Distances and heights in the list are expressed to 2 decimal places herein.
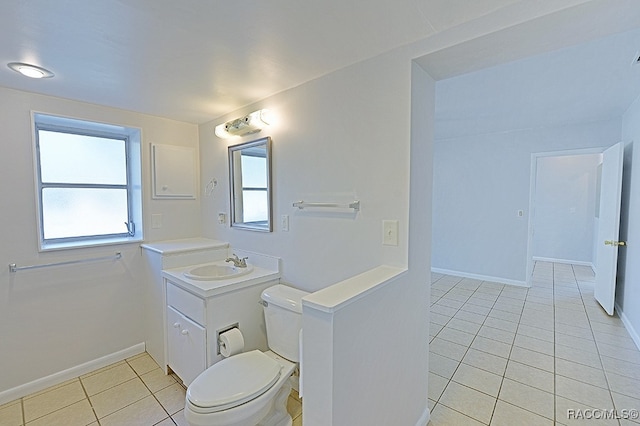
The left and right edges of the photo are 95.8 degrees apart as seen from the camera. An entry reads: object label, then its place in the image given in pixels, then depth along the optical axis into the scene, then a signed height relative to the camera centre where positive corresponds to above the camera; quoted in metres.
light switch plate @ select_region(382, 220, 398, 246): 1.53 -0.17
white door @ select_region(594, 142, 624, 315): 3.11 -0.27
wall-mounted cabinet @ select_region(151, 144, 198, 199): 2.70 +0.27
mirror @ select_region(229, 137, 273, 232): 2.29 +0.13
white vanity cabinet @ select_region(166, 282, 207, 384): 1.88 -0.94
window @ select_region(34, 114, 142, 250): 2.33 +0.14
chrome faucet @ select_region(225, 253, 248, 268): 2.33 -0.51
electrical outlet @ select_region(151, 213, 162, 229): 2.72 -0.20
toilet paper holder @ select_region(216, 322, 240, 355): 1.86 -0.86
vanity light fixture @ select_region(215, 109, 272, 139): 2.19 +0.60
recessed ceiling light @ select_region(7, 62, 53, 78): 1.66 +0.76
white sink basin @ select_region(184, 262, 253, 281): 2.23 -0.57
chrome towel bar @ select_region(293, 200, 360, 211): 1.70 -0.03
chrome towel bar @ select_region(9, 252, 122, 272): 2.04 -0.50
